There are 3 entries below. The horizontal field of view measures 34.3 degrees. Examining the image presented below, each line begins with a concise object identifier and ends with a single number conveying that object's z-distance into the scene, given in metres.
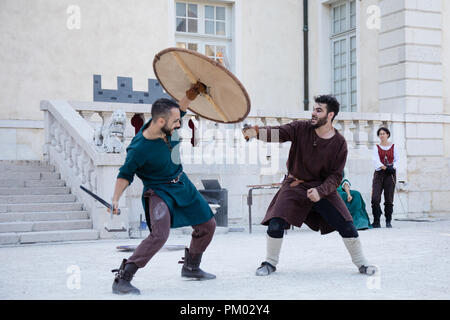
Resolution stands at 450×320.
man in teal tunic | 5.68
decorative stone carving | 10.09
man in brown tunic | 6.63
